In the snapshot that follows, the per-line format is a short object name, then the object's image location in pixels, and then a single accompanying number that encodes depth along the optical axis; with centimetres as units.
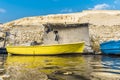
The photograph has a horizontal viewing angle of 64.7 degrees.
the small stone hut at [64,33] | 1166
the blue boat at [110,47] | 949
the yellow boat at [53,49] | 979
